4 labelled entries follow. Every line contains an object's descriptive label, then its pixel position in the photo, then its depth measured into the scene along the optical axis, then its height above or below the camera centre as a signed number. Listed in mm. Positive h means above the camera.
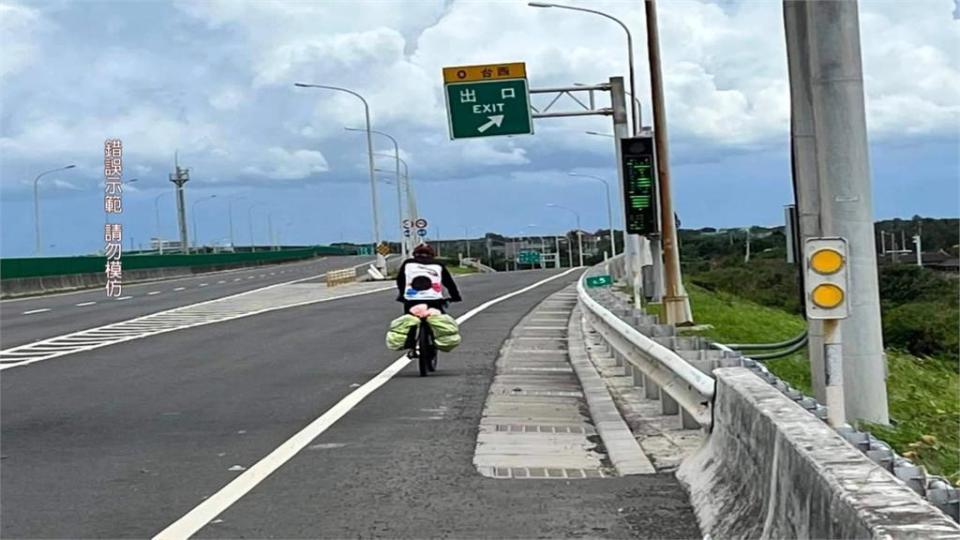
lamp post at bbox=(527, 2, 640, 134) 34044 +4986
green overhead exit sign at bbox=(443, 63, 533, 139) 34875 +4032
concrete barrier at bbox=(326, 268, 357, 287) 55969 -1002
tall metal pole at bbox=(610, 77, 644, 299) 33062 +3128
